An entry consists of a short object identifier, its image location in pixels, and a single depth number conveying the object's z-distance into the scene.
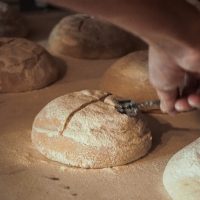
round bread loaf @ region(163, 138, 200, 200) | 0.79
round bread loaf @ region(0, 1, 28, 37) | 1.42
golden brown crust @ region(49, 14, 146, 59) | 1.34
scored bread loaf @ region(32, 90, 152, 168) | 0.87
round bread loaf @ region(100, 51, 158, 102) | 1.10
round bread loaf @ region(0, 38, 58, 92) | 1.15
